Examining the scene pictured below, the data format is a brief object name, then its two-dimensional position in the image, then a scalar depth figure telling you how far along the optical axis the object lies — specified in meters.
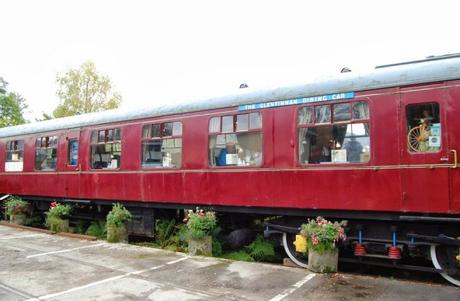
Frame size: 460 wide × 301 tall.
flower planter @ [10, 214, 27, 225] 14.75
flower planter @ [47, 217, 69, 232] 12.69
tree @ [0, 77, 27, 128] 45.94
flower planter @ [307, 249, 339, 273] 7.24
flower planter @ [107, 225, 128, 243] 10.78
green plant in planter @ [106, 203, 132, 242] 10.73
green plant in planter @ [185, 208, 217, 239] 8.83
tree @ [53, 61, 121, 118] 33.03
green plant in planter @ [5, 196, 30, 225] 14.61
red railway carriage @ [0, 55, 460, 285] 6.53
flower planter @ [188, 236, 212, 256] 9.02
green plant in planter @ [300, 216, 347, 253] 7.08
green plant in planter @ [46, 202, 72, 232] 12.70
